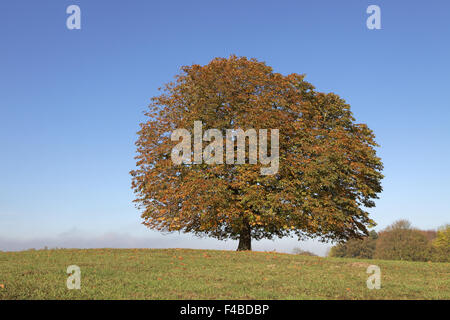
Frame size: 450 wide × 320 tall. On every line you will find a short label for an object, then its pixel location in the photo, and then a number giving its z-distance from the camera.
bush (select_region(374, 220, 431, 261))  75.45
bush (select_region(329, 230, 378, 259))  100.62
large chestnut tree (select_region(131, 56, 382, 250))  25.00
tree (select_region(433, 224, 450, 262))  68.62
